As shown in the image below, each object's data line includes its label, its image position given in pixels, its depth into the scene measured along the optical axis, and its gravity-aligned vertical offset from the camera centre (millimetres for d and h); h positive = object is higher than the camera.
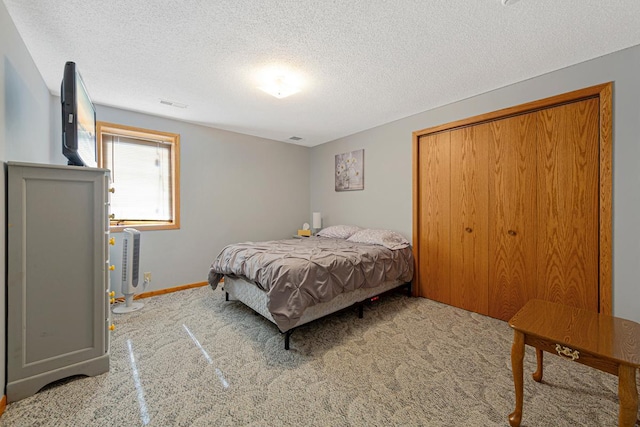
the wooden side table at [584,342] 1080 -603
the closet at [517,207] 2154 +65
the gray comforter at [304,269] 2098 -542
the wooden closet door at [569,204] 2158 +83
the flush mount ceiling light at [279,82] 2322 +1258
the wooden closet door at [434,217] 3098 -46
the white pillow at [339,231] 3903 -284
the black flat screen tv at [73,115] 1641 +644
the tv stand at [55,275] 1521 -389
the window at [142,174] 3217 +518
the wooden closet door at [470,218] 2789 -56
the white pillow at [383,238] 3242 -329
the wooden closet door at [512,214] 2482 -8
